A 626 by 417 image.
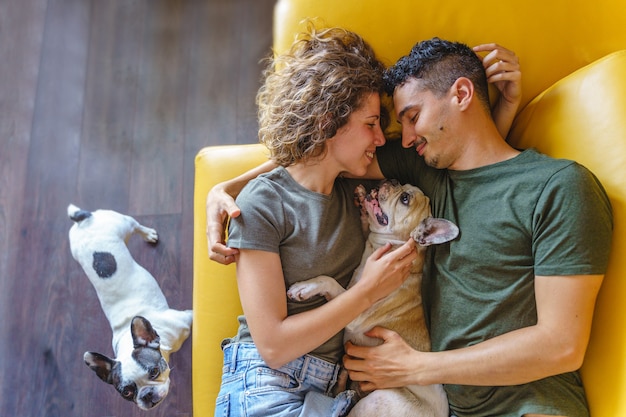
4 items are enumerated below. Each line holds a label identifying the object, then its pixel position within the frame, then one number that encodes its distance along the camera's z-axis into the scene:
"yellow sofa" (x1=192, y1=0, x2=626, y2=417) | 1.82
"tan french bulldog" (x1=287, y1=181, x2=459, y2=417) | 1.88
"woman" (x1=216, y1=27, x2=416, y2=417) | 1.81
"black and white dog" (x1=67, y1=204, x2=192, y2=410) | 2.23
